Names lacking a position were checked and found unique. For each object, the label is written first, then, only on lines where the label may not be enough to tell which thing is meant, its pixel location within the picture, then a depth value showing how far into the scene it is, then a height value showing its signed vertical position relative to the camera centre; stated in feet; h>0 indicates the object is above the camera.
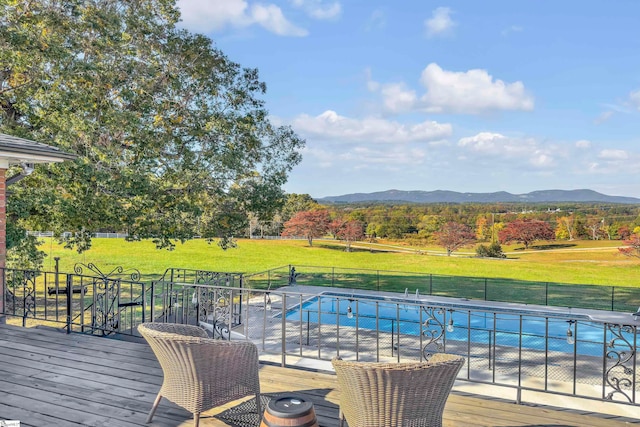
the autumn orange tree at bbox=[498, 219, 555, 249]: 90.27 -3.05
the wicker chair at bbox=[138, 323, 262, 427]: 9.45 -3.46
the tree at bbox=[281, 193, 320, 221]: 101.25 +2.34
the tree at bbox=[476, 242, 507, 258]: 89.56 -7.02
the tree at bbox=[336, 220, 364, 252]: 99.35 -3.74
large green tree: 30.60 +7.37
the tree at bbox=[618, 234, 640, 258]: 79.71 -5.31
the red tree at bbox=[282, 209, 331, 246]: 98.66 -2.33
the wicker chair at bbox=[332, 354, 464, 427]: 7.93 -3.24
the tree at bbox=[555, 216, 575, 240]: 88.73 -2.08
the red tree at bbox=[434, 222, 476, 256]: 93.02 -4.36
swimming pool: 34.58 -10.46
